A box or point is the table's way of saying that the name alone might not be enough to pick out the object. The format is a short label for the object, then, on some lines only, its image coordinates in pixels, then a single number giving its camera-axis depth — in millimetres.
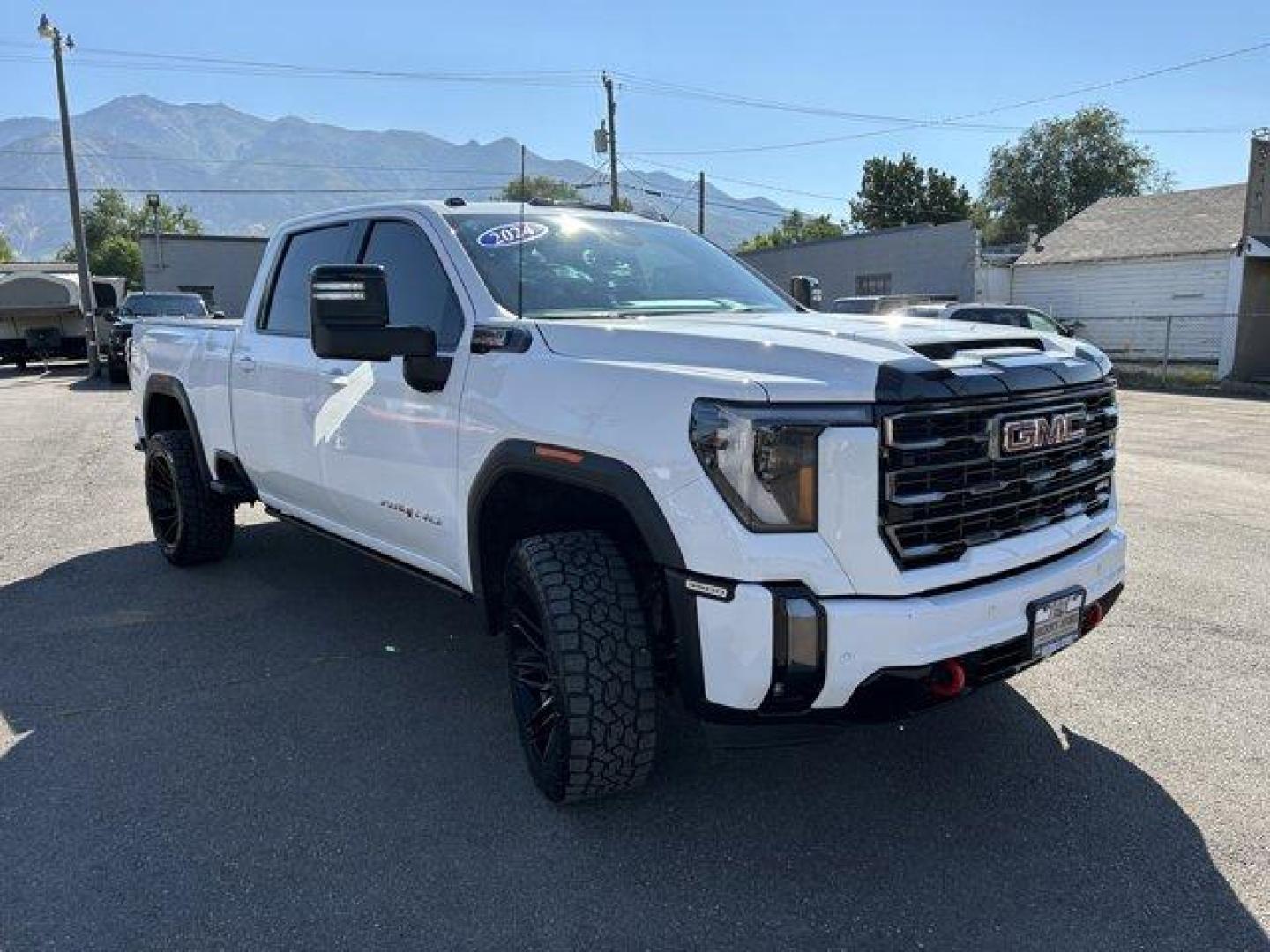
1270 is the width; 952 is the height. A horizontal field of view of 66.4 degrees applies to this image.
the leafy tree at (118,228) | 74625
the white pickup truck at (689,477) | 2469
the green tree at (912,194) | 55000
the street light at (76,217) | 23633
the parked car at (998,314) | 16000
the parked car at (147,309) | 19625
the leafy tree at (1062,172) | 57406
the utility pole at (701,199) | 49938
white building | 23531
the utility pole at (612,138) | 35484
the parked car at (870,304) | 17097
